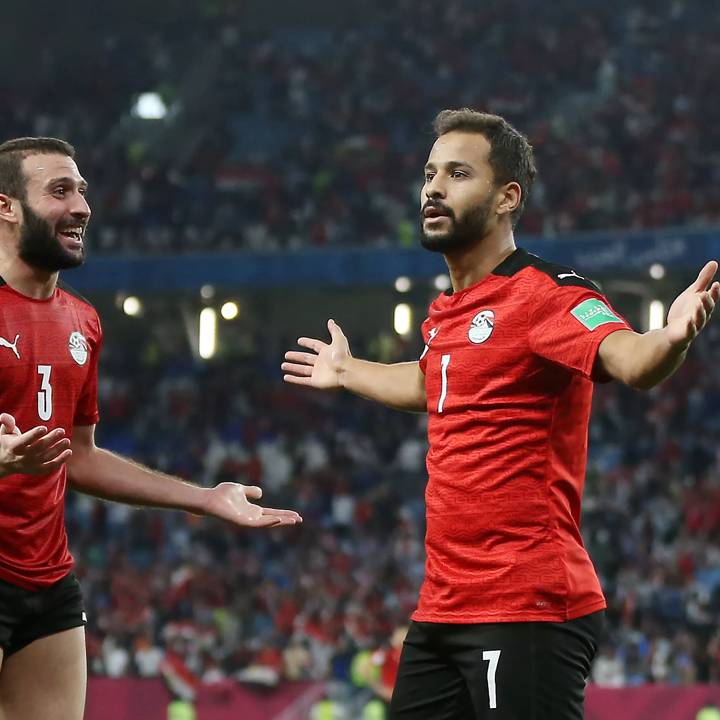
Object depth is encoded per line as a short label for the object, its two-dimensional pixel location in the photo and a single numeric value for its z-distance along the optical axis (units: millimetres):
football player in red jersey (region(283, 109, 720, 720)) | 8922
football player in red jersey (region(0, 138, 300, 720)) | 10070
